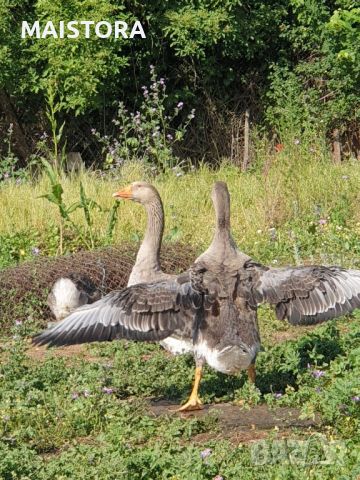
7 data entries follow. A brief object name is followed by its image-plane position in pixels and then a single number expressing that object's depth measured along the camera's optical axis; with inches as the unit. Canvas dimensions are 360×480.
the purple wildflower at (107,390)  412.0
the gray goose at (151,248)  448.8
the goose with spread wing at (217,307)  413.9
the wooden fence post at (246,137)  1150.6
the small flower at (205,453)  323.4
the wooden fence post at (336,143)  1119.0
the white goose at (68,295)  571.9
